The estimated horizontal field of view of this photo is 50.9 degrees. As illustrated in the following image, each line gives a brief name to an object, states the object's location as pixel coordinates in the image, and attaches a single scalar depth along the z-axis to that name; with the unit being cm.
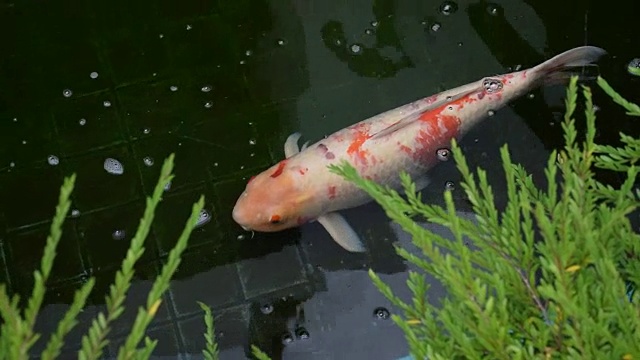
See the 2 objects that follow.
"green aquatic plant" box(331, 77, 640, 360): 132
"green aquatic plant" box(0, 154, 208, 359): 119
